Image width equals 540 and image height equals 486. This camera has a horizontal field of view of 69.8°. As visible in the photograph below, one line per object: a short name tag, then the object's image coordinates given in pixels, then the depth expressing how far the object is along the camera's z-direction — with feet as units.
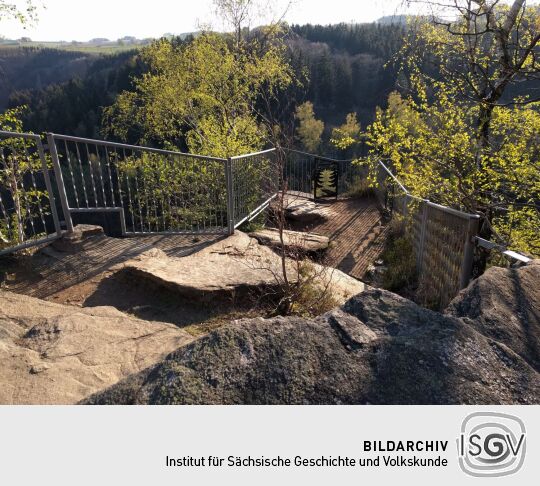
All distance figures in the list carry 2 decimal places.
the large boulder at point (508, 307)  6.61
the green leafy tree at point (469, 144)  17.88
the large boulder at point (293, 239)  21.77
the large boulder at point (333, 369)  5.11
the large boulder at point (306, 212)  35.17
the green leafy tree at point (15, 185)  16.46
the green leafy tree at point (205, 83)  46.65
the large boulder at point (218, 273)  14.42
